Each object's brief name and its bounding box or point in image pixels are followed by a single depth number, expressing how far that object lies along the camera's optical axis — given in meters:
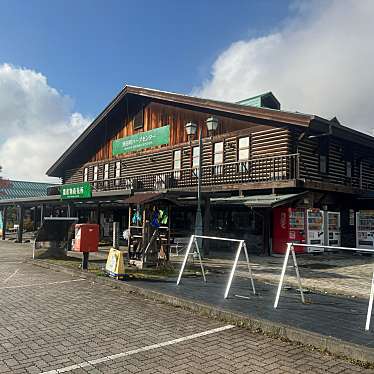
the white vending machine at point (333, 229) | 20.16
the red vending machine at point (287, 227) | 18.05
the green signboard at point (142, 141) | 26.05
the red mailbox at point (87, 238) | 12.34
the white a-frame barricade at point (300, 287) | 5.70
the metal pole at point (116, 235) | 14.46
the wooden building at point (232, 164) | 18.06
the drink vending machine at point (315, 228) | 18.81
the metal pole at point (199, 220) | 15.27
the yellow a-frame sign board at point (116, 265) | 10.30
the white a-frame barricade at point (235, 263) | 8.02
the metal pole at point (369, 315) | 5.64
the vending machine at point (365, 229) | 19.56
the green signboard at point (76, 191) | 17.55
